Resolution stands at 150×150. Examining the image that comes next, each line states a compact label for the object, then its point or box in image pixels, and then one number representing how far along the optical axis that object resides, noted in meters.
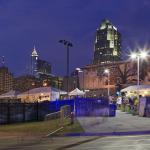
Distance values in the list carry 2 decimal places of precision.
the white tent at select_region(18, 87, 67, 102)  56.34
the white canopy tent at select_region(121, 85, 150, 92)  51.00
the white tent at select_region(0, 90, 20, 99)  66.00
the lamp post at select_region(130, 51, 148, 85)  56.82
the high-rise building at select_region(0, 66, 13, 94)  177.00
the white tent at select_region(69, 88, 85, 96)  62.47
